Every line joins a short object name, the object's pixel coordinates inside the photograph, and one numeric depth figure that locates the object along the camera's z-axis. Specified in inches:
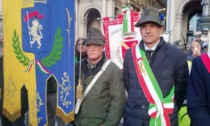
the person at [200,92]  81.8
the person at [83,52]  172.8
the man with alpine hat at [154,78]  99.3
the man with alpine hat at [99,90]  109.4
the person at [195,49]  226.4
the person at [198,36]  306.7
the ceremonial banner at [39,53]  107.0
